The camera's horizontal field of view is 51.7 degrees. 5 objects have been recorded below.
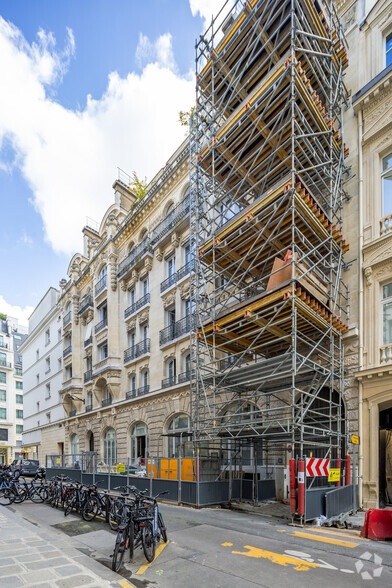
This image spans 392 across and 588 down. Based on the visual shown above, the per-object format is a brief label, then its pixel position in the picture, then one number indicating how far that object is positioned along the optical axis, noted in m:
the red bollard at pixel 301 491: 10.01
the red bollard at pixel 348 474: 12.01
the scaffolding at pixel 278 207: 12.84
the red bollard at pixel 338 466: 11.64
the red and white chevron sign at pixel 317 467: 10.44
